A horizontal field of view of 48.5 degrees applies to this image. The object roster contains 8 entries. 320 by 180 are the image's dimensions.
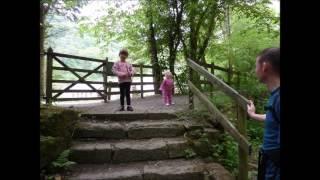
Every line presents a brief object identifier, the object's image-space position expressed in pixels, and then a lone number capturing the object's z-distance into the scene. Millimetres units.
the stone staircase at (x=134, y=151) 4387
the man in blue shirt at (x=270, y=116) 1917
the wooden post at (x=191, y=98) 6855
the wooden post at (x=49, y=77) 9203
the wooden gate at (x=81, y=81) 9250
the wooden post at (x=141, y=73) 13795
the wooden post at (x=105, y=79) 11583
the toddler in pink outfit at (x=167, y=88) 8516
